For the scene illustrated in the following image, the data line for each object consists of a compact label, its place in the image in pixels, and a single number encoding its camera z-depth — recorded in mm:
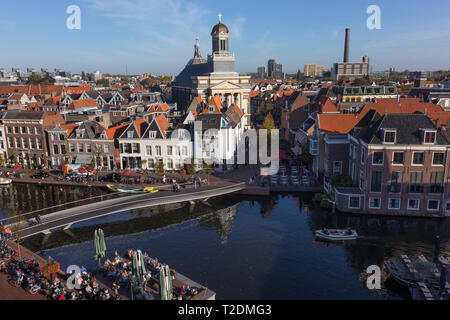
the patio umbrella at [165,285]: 28531
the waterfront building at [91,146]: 69938
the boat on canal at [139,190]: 57762
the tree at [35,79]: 181375
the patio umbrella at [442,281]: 30656
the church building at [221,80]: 121062
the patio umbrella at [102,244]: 36500
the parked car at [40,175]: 67688
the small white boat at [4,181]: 66688
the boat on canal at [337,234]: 42469
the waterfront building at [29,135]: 73438
